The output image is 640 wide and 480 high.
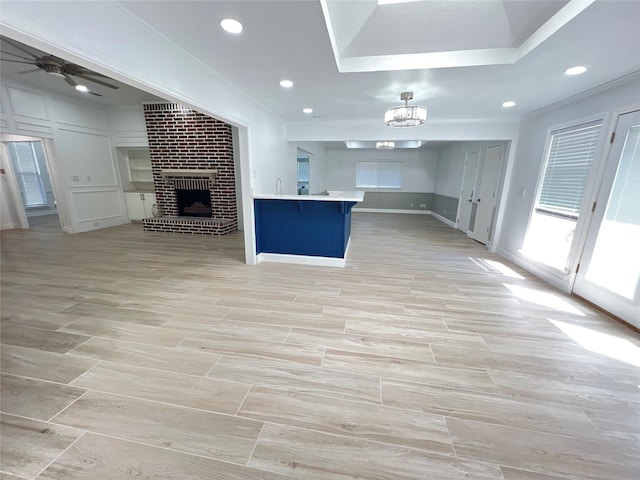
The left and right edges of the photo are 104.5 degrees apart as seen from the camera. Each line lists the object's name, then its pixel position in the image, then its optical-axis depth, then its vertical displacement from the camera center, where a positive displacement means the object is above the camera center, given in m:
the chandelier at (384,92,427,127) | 2.91 +0.77
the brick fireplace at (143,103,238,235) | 5.64 +0.30
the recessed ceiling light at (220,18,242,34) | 1.83 +1.13
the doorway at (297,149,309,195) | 8.06 +0.22
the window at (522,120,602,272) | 3.12 -0.11
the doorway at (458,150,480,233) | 6.21 -0.09
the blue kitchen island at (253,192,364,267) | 3.81 -0.75
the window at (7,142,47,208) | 6.97 +0.11
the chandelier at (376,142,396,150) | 6.28 +0.95
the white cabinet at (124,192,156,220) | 6.82 -0.72
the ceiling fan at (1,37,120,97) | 3.17 +1.42
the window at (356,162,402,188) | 9.73 +0.29
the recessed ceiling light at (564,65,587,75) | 2.43 +1.13
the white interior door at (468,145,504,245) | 5.06 -0.20
